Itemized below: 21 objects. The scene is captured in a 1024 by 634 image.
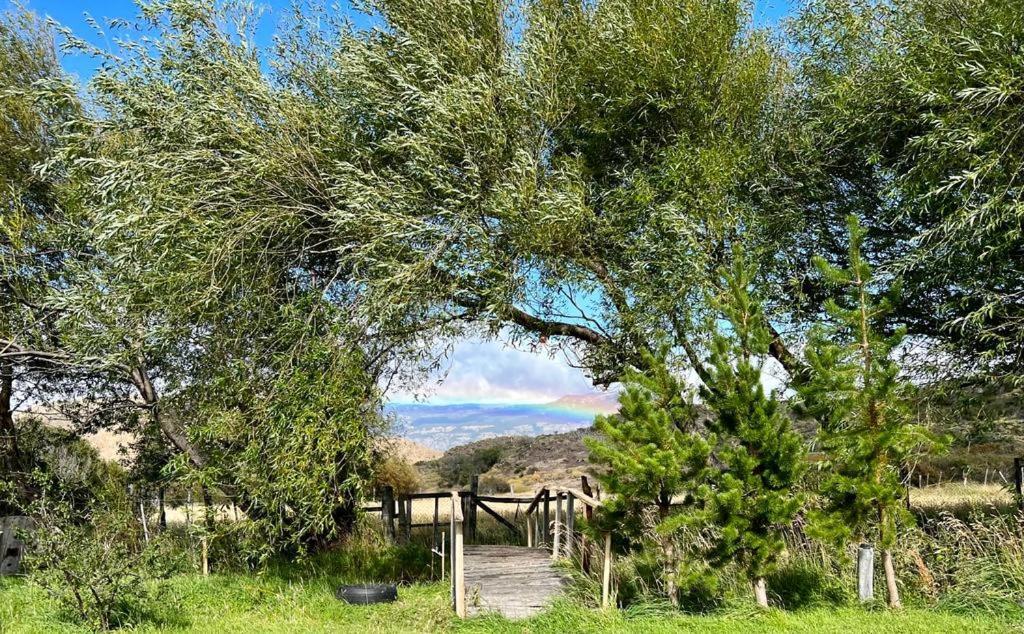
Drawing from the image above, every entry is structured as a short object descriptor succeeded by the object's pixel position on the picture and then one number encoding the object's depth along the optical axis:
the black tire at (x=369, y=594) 11.38
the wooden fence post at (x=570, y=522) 12.43
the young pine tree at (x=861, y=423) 9.24
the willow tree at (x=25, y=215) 15.10
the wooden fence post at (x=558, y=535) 13.30
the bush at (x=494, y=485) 35.66
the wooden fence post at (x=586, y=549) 11.11
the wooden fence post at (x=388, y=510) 16.17
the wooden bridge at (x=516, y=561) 10.41
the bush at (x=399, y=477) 23.42
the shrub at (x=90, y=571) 9.94
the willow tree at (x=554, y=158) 11.17
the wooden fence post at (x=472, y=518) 17.36
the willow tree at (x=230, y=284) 11.19
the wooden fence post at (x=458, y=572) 10.33
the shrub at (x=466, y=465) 40.22
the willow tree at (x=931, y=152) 10.17
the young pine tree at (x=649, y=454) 9.40
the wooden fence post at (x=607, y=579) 9.73
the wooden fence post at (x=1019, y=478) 12.83
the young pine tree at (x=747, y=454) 9.20
